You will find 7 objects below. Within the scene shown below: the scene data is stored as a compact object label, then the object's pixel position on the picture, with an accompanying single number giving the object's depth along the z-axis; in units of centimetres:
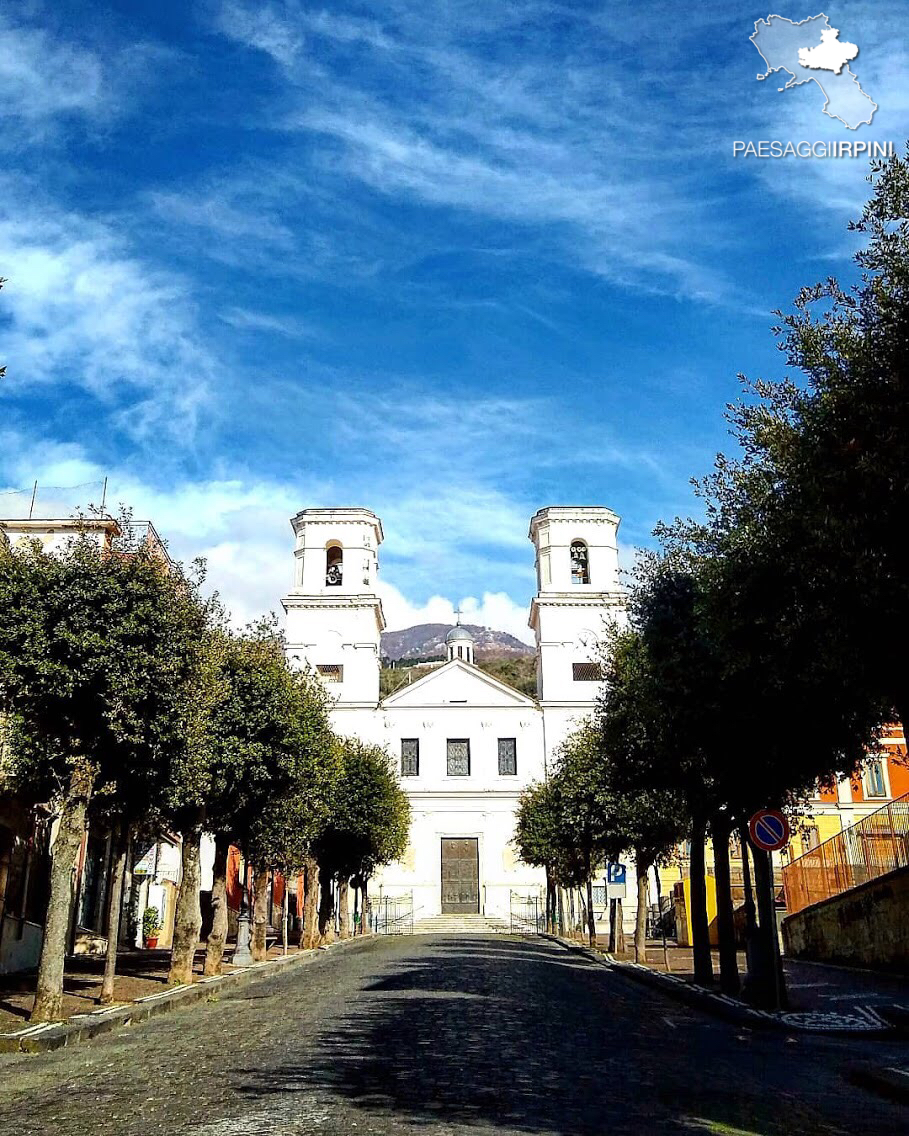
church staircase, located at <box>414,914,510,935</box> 5691
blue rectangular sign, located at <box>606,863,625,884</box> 2734
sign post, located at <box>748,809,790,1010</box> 1512
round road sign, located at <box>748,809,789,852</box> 1507
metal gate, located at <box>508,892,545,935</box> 5703
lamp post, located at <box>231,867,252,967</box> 2588
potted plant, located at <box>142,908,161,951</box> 3644
